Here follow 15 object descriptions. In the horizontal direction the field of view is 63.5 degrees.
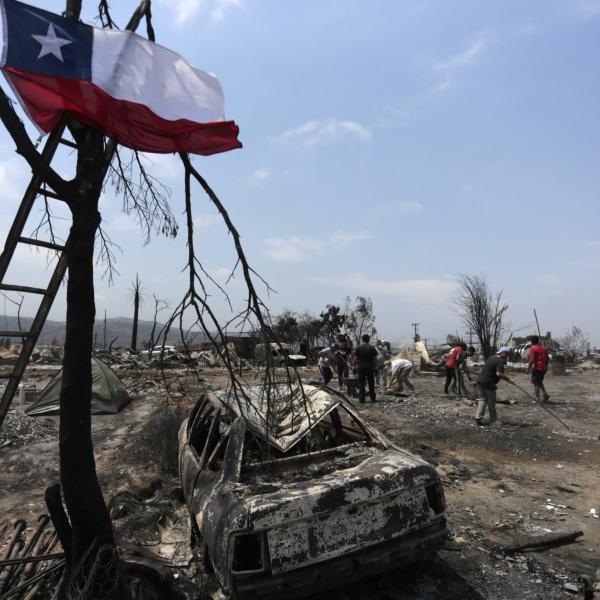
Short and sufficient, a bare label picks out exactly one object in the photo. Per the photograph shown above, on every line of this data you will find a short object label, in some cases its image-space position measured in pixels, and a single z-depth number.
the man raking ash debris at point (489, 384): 9.52
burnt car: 3.18
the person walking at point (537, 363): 12.02
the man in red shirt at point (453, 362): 13.30
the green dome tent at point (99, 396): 12.34
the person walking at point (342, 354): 16.44
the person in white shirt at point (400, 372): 14.66
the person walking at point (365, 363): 12.48
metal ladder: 2.96
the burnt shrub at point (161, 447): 7.01
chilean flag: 3.16
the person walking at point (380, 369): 16.14
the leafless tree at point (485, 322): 24.22
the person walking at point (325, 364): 16.17
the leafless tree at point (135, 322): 37.37
